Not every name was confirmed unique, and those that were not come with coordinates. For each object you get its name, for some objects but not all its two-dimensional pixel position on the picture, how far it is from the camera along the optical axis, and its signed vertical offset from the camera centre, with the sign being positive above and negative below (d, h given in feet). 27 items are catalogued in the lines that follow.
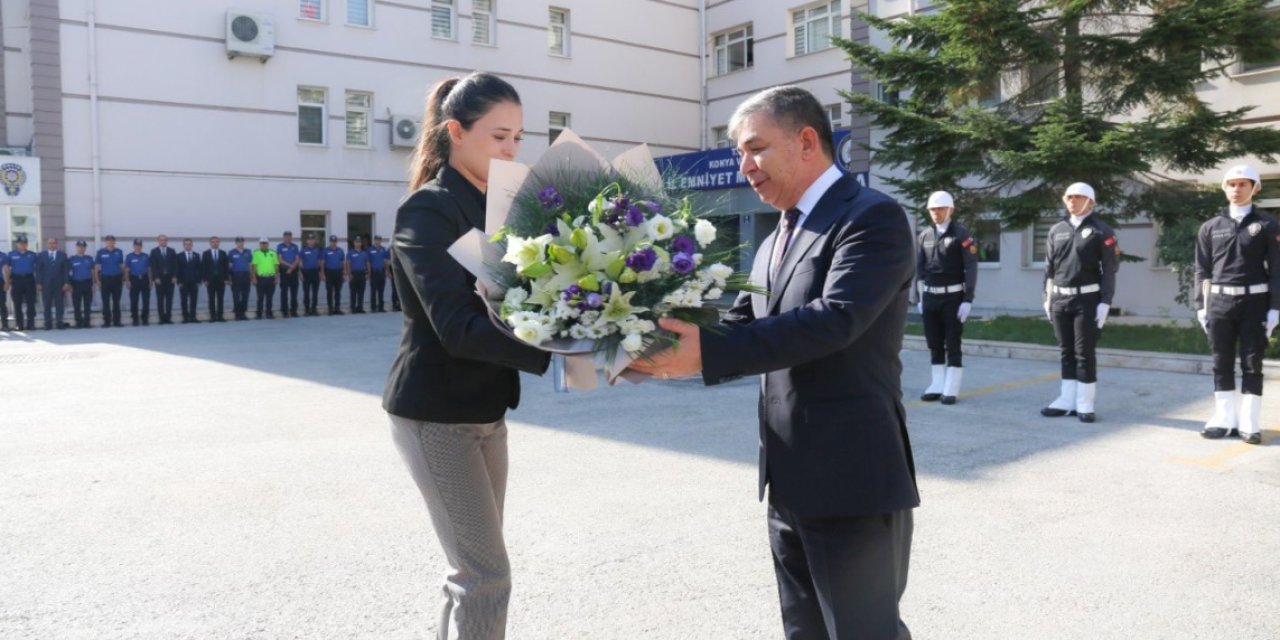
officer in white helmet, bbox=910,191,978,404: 31.32 -0.09
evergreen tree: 43.52 +9.18
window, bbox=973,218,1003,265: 51.29 +2.71
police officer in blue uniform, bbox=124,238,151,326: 66.13 +0.33
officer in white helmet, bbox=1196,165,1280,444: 23.93 -0.42
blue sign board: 75.39 +10.03
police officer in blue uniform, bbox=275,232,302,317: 73.41 +0.82
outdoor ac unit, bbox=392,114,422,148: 83.20 +13.50
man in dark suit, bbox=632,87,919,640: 7.48 -0.67
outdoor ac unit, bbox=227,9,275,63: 73.97 +19.68
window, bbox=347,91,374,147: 82.84 +14.66
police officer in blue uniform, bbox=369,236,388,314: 77.97 +0.36
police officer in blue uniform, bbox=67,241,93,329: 64.34 +0.20
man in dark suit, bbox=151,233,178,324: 67.21 +0.70
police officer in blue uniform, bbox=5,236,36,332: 62.49 +0.06
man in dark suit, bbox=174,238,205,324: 68.13 +0.41
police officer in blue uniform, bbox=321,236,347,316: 76.02 +0.76
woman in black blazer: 8.39 -0.95
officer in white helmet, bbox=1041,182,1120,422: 27.66 -0.06
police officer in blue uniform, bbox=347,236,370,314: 76.79 +0.69
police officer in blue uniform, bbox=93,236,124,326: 65.26 +0.40
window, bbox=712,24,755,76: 96.84 +24.50
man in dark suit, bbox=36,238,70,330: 63.05 +0.26
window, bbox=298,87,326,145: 80.38 +14.37
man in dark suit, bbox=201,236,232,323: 69.10 +0.63
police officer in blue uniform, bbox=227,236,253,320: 70.90 +0.57
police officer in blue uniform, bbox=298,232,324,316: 74.59 +0.91
